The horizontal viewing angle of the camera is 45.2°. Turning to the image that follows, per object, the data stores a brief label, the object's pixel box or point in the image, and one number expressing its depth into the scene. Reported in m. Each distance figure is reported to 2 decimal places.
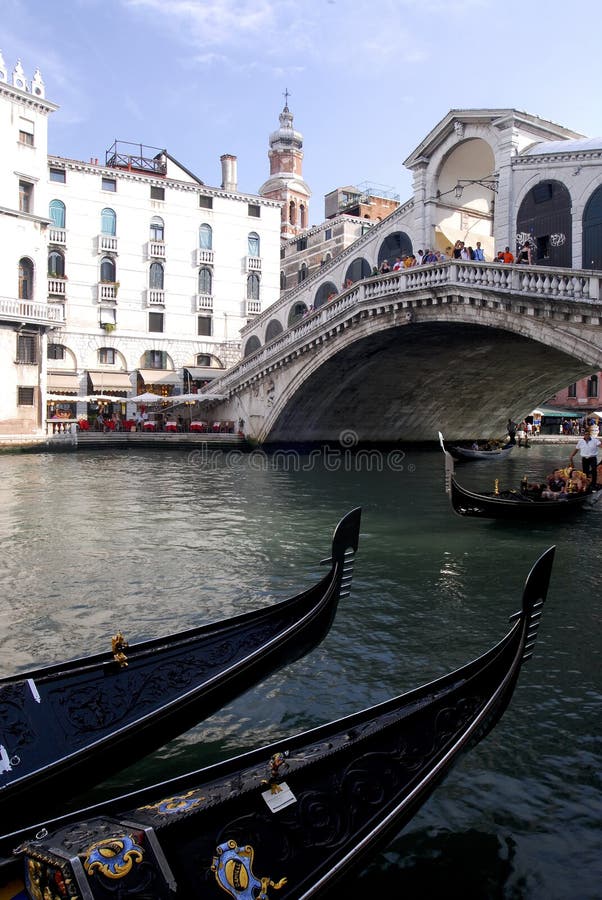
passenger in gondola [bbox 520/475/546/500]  8.97
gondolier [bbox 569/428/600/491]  10.60
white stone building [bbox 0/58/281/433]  19.88
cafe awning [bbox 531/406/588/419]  28.45
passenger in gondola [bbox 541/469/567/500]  8.88
